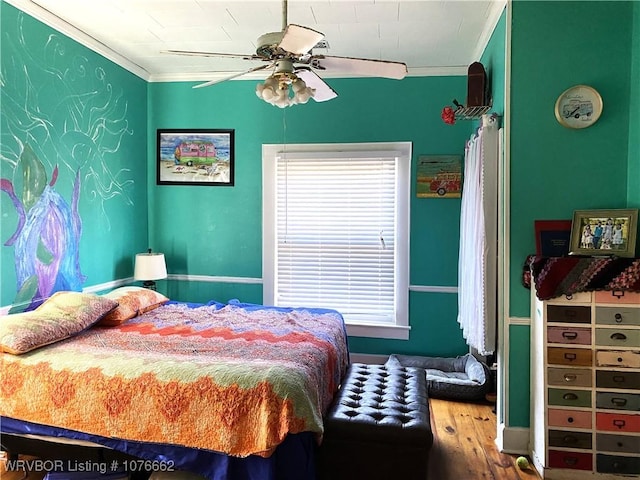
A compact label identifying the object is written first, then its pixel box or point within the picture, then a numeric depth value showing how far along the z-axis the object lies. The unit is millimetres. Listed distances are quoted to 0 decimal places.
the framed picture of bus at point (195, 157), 4352
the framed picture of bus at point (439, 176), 4023
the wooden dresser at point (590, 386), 2422
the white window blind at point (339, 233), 4176
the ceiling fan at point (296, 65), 2006
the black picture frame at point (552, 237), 2697
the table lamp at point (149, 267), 4012
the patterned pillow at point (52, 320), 2471
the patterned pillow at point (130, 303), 3184
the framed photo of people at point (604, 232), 2475
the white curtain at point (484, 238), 3004
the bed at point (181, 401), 2090
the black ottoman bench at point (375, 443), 2252
